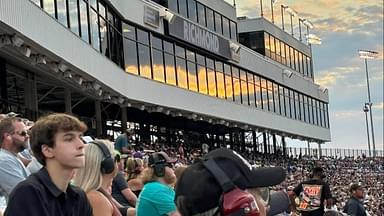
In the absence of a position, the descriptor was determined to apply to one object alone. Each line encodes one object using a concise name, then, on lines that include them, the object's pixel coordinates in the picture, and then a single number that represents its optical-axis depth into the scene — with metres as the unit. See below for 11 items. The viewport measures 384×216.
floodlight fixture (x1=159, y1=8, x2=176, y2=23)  29.28
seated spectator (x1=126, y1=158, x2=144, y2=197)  7.26
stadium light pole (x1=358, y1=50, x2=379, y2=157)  70.32
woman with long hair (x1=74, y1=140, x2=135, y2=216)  4.69
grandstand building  19.11
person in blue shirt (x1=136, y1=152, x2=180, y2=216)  5.03
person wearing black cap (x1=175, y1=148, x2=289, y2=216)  2.41
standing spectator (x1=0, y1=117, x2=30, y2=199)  5.25
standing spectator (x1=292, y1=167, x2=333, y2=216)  10.74
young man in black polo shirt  3.64
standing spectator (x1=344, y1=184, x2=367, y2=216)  11.69
